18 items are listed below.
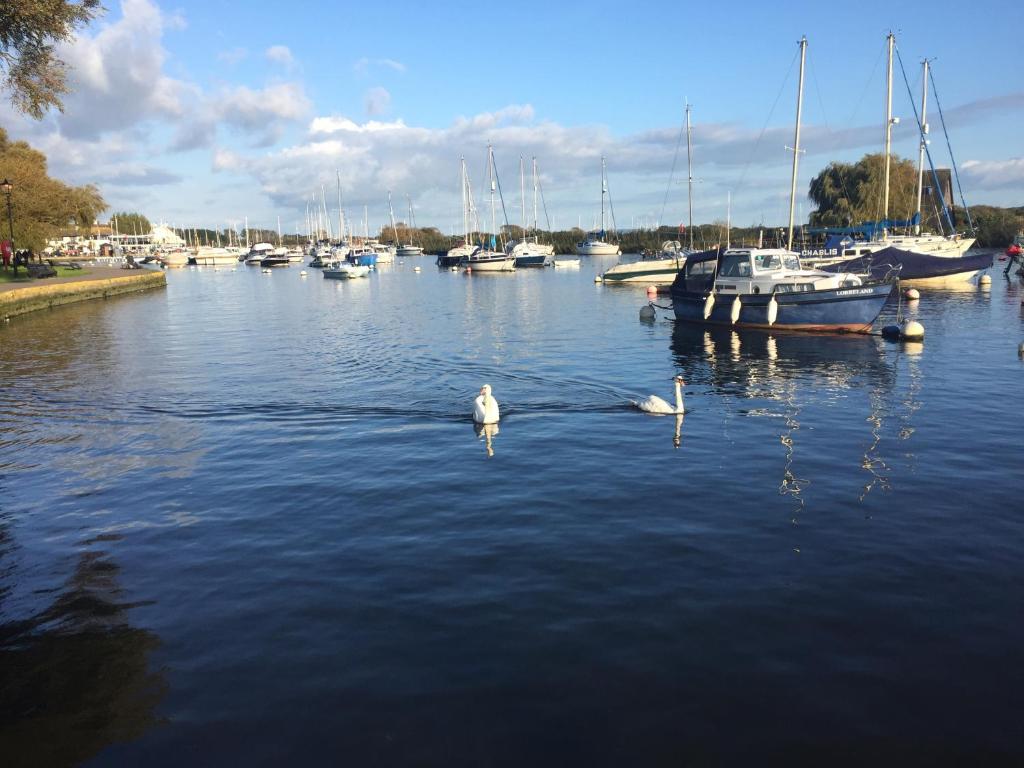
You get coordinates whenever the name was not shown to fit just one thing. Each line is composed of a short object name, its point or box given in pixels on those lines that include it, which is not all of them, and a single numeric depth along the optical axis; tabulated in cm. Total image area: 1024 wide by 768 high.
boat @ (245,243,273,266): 14975
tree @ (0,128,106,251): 5606
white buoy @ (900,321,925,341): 3014
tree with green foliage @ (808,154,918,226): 9231
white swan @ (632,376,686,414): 1827
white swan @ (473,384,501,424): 1731
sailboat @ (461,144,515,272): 9881
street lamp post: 4723
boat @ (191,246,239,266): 15925
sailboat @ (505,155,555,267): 11062
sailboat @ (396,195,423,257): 17512
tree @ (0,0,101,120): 1510
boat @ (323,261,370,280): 9388
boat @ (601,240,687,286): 6744
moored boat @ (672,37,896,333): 3103
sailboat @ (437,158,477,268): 11406
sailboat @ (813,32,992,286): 5238
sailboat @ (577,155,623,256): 14275
